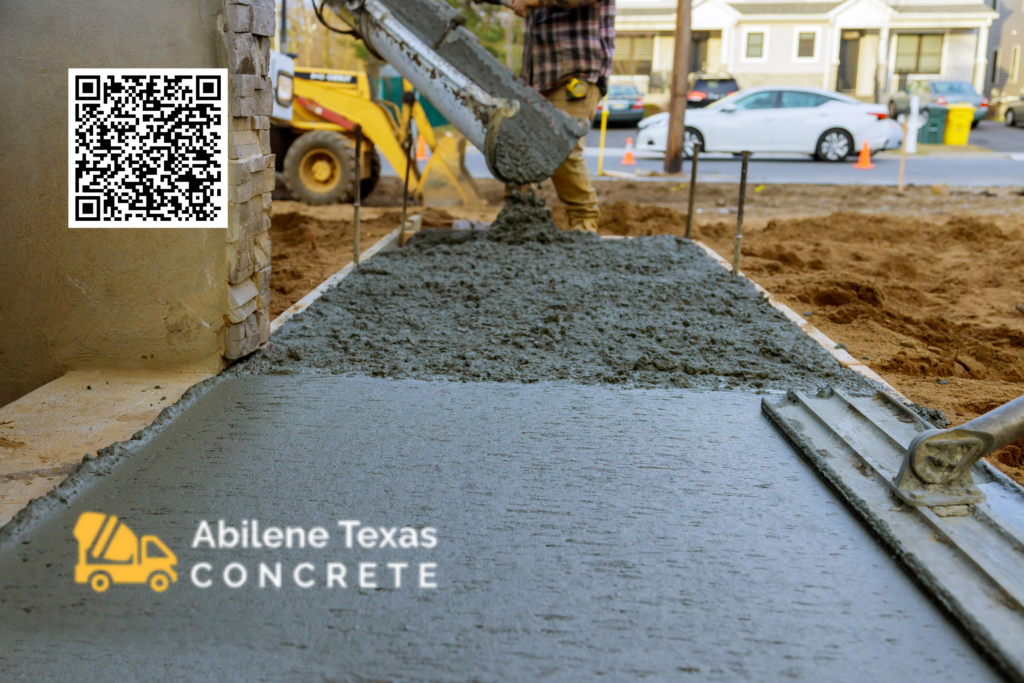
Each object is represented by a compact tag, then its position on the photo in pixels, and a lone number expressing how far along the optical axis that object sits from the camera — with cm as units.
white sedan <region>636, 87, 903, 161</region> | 1748
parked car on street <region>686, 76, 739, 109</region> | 2712
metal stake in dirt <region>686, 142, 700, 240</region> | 698
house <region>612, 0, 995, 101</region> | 3844
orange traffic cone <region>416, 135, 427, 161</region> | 1257
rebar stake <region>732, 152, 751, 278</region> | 603
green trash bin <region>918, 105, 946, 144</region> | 2286
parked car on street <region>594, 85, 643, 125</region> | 2713
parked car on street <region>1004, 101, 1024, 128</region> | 3130
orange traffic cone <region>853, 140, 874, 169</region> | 1608
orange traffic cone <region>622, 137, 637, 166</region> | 1678
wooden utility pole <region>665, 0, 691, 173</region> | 1495
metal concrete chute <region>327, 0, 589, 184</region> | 663
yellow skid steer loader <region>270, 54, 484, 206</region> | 1038
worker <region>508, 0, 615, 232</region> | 709
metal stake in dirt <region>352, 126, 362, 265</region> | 614
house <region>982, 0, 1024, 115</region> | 4244
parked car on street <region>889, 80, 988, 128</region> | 2844
